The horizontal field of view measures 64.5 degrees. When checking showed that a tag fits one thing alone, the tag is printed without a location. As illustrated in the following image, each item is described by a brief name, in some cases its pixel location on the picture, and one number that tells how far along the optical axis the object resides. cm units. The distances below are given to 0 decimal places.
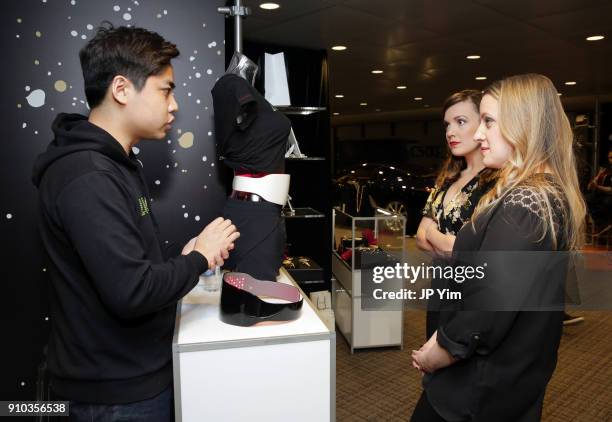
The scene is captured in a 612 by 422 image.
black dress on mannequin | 156
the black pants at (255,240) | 155
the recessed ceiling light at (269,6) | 304
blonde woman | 109
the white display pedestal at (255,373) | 119
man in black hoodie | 97
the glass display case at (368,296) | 346
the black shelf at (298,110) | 307
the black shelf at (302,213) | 322
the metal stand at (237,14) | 178
